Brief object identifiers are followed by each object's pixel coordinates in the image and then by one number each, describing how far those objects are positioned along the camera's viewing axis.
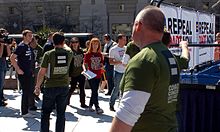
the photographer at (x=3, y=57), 8.84
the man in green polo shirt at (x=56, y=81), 5.73
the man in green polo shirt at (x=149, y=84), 2.51
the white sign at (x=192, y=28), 7.83
